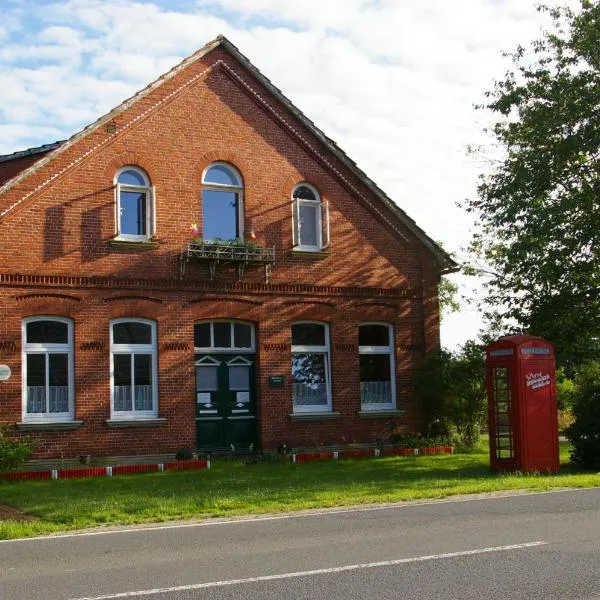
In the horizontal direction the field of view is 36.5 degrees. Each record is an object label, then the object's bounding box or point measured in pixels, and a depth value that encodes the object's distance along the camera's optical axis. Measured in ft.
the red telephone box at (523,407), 57.31
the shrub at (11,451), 58.70
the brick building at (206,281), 65.00
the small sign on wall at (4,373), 59.62
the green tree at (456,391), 76.79
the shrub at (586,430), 60.13
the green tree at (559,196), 66.23
